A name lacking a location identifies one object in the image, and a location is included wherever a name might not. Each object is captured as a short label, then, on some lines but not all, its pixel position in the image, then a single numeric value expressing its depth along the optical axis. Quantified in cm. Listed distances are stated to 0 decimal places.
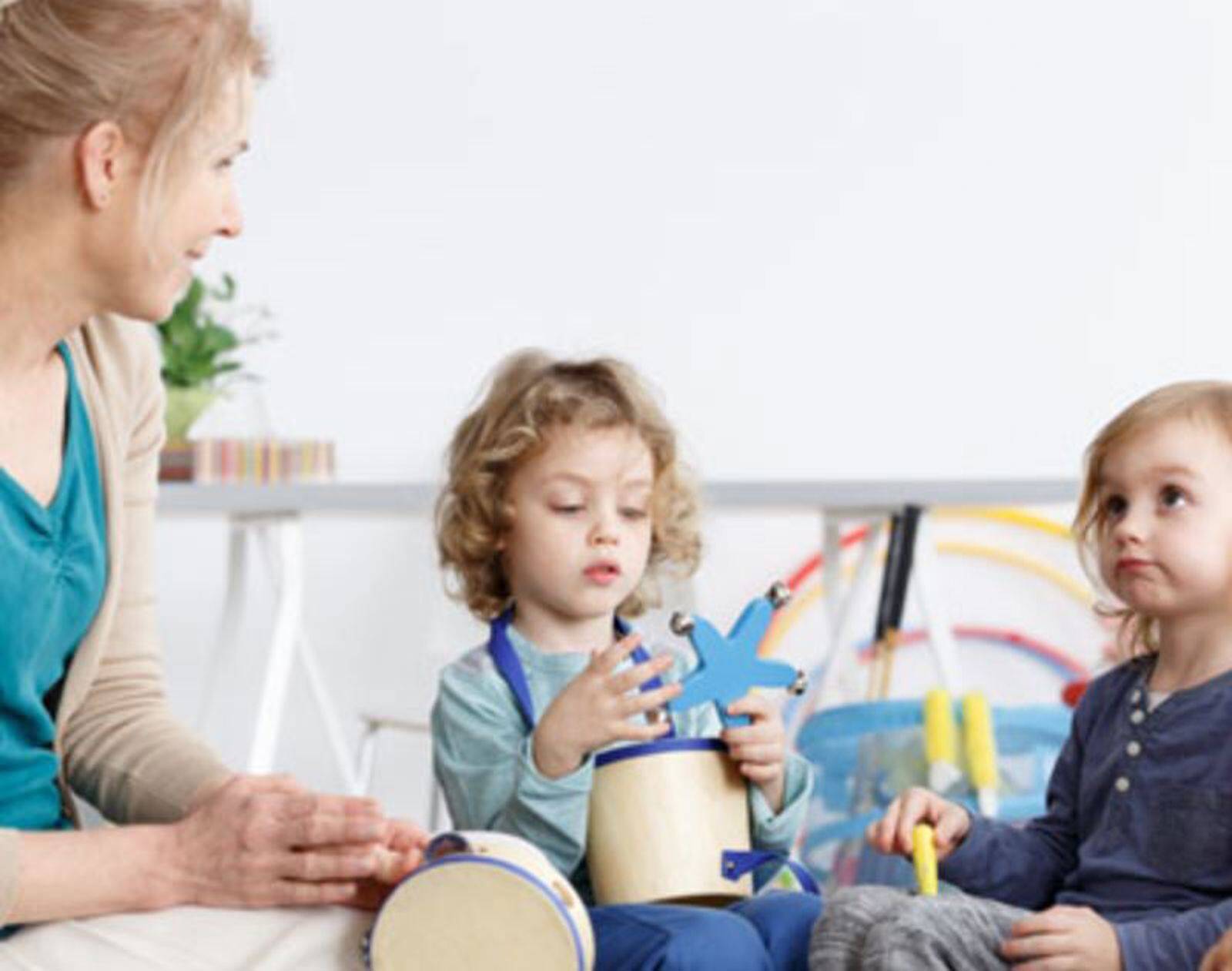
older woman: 150
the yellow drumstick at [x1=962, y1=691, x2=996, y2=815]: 259
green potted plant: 362
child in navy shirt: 150
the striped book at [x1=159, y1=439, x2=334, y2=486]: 345
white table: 323
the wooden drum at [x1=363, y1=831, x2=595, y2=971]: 139
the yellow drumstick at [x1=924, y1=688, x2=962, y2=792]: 254
